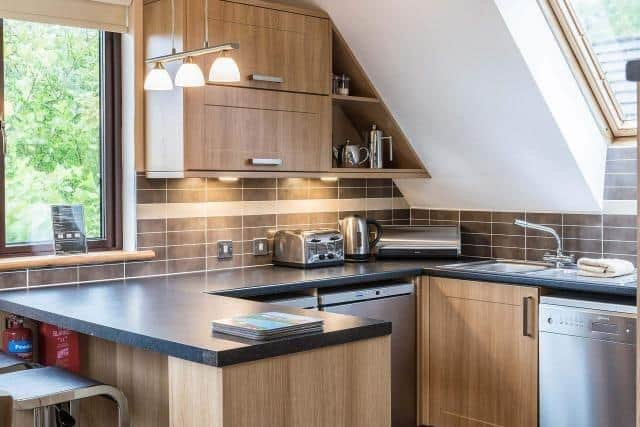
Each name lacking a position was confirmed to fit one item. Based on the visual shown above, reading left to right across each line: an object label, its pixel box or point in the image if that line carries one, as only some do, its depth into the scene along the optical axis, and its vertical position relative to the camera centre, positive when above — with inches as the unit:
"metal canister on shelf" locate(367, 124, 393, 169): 187.2 +10.3
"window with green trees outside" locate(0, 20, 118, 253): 146.5 +12.2
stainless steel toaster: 171.8 -10.1
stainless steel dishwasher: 146.5 -28.7
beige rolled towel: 156.6 -13.0
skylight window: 154.3 +27.7
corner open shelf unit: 181.0 +17.4
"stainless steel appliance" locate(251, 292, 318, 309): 151.9 -18.0
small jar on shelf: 182.1 +23.8
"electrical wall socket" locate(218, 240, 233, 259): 171.5 -10.1
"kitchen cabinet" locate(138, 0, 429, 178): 151.8 +18.5
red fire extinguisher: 135.0 -22.0
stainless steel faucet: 175.2 -11.9
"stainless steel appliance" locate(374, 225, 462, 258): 189.0 -10.2
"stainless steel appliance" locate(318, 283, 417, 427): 161.6 -23.7
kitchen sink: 174.4 -14.5
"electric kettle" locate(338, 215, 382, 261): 184.9 -8.6
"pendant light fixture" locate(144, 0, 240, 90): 128.6 +18.8
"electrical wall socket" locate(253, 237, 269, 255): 177.9 -9.9
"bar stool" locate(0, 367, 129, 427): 101.4 -22.8
